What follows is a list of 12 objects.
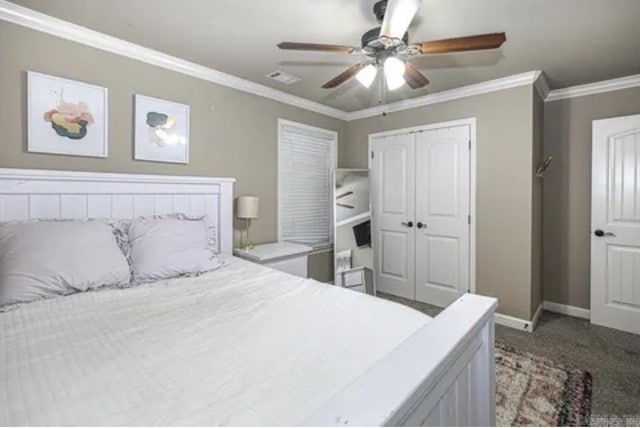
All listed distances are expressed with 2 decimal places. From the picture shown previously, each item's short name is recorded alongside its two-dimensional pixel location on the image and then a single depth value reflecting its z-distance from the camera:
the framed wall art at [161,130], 2.49
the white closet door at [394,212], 3.84
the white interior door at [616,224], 2.96
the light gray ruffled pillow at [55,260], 1.51
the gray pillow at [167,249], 1.93
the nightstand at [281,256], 2.86
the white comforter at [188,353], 0.79
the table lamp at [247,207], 2.99
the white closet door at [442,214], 3.42
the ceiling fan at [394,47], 1.49
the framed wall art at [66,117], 2.04
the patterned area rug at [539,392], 1.80
